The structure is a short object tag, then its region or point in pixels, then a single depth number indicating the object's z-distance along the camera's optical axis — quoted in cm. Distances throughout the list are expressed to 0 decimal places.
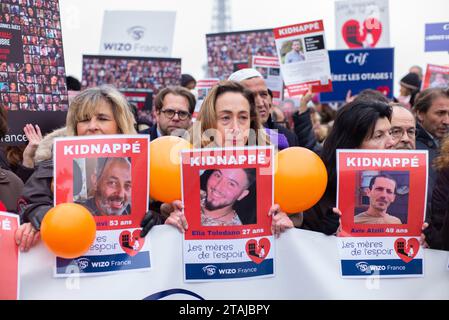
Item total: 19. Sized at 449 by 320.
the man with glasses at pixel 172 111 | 622
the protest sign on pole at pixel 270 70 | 845
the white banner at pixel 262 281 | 368
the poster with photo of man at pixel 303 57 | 787
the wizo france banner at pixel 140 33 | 979
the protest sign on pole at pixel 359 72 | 905
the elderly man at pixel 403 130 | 495
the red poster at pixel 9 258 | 359
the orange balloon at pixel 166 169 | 377
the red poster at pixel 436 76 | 830
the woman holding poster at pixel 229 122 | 404
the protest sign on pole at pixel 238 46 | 946
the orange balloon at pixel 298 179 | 382
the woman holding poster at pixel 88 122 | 379
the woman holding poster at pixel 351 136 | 410
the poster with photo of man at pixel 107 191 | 361
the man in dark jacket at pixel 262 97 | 591
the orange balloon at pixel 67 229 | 339
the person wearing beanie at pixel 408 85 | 984
